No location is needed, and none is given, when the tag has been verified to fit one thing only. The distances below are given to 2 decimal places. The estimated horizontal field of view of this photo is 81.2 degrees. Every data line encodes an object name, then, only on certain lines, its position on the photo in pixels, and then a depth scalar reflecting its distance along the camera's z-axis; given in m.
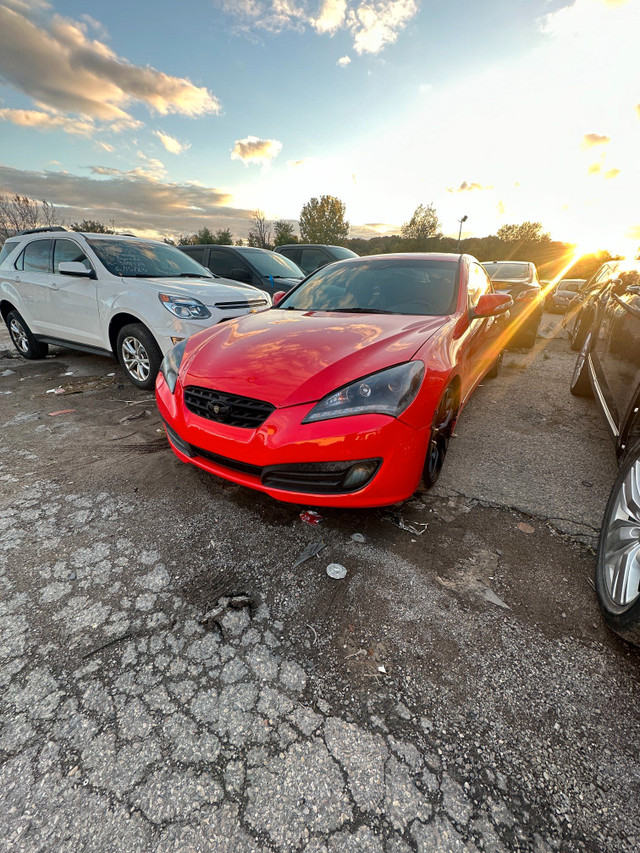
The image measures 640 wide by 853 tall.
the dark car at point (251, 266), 7.08
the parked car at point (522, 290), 6.23
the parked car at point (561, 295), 11.90
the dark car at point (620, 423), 1.58
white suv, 4.19
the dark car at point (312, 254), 9.11
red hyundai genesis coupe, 1.84
